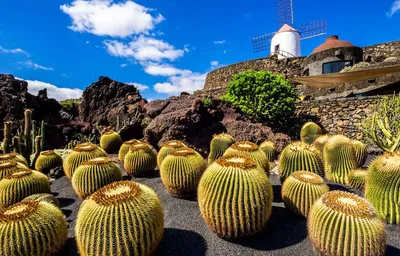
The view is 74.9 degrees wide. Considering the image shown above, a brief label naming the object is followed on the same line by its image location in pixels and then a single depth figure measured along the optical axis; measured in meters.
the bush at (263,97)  11.72
